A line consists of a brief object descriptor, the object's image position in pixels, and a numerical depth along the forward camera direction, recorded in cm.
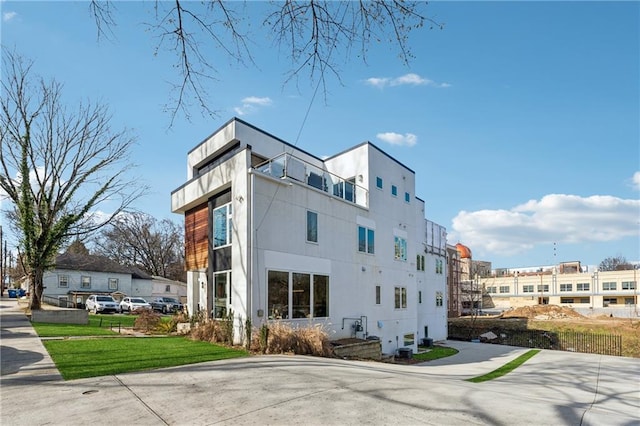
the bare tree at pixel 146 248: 5688
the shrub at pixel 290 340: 1249
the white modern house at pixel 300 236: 1448
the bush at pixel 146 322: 1802
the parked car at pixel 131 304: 3478
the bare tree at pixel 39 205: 2203
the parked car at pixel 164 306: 3881
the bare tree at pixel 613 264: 9997
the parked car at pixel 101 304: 3253
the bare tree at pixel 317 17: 442
